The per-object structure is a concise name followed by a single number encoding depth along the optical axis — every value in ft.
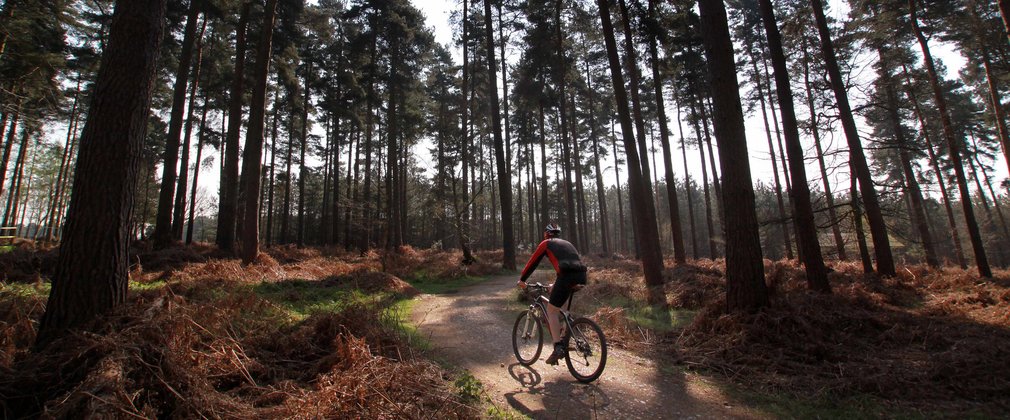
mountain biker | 16.54
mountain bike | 15.52
